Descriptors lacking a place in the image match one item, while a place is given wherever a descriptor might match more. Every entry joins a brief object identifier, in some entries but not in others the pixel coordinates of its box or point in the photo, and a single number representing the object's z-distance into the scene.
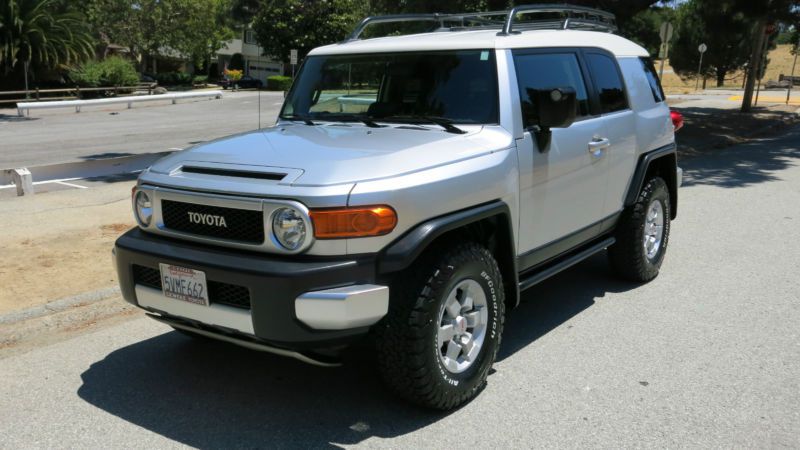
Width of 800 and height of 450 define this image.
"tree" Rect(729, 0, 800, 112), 18.84
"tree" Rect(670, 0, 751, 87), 52.78
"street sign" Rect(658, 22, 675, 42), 22.62
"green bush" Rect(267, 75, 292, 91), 52.00
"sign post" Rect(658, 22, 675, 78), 22.27
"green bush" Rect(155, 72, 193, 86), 58.09
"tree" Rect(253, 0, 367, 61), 55.47
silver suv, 3.25
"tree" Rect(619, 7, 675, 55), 45.05
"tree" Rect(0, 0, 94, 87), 34.44
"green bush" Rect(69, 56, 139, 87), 38.47
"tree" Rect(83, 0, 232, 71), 51.72
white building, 71.12
